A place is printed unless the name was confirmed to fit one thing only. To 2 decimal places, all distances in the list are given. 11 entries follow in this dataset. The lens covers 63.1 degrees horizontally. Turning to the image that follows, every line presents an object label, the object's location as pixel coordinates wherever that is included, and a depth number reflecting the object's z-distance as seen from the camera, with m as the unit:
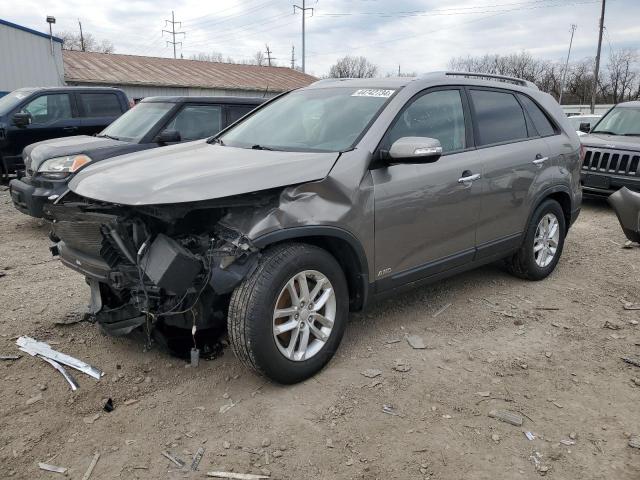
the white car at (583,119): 15.80
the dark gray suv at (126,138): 6.05
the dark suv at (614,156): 8.21
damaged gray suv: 2.84
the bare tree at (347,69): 70.31
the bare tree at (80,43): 68.81
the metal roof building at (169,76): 24.88
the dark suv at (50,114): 8.63
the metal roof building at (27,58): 16.42
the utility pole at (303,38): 37.24
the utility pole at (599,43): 31.19
